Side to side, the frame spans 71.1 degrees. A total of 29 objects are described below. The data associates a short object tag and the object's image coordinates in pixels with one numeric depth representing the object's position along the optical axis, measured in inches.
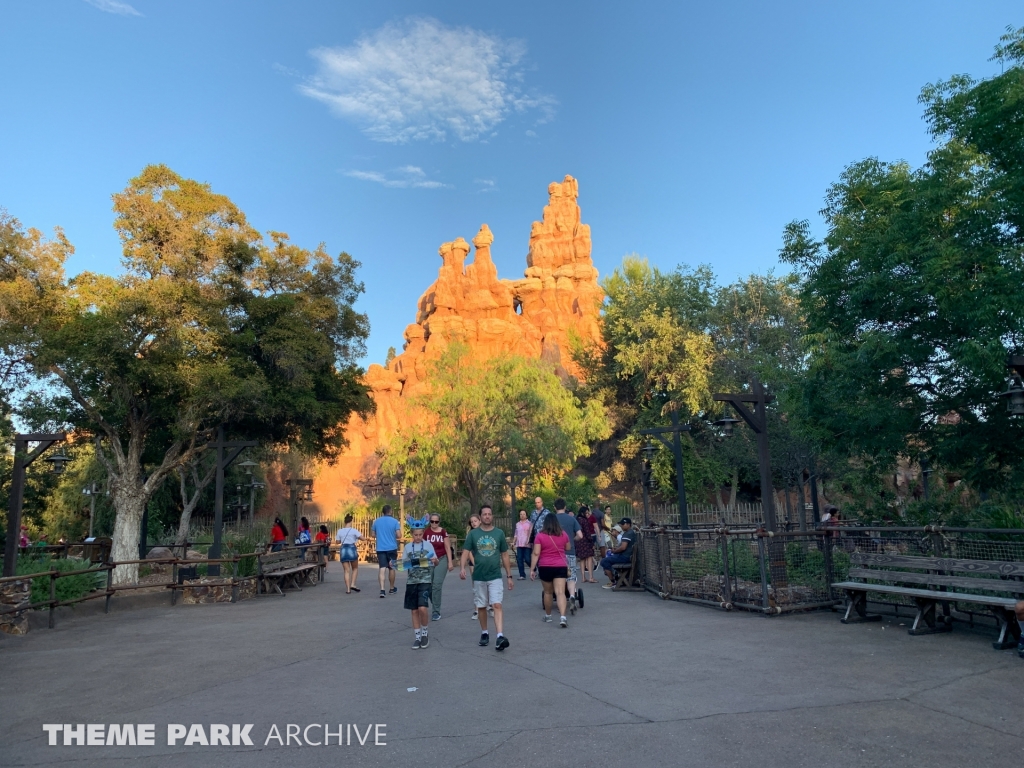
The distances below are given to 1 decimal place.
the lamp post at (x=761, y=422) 473.7
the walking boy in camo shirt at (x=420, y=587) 345.1
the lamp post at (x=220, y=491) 642.3
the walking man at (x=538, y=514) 526.3
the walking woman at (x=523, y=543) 642.8
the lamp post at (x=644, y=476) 842.8
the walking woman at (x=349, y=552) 650.8
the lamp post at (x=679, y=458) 703.2
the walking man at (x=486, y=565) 341.7
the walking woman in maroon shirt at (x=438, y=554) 435.6
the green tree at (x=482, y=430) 1309.1
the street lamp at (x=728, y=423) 581.0
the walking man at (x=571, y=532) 452.8
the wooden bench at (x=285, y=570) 620.1
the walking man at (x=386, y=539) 590.2
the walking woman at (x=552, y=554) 394.6
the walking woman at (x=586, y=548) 616.4
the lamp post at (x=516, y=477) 1127.6
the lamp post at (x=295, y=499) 1160.2
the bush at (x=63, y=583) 498.9
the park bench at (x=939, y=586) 288.4
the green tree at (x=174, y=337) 746.2
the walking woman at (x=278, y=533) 808.2
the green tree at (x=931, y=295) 465.4
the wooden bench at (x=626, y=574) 569.3
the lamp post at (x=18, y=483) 451.2
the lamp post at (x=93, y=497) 1095.0
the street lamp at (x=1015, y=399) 343.3
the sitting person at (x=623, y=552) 571.8
